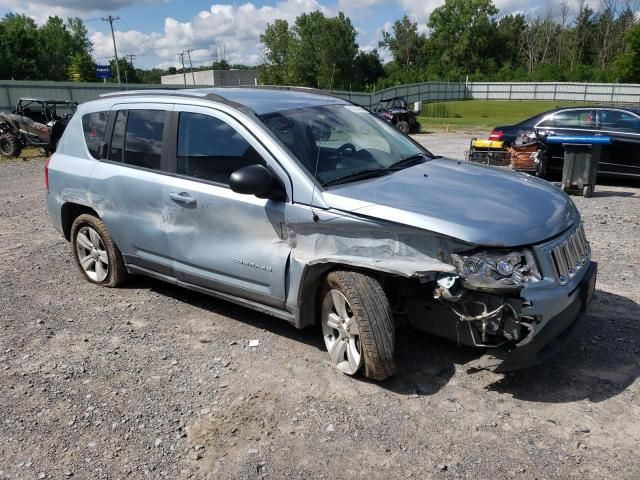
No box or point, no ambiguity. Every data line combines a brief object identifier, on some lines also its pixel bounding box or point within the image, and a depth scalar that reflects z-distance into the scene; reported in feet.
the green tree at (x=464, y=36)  281.54
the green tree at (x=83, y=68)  282.73
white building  308.40
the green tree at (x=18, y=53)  247.70
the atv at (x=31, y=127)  53.42
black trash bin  30.58
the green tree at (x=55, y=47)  315.37
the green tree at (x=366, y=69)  292.40
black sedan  33.50
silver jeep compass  10.78
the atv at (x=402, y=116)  79.92
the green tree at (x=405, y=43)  332.80
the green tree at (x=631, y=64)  184.75
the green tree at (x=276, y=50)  310.24
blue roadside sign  247.50
